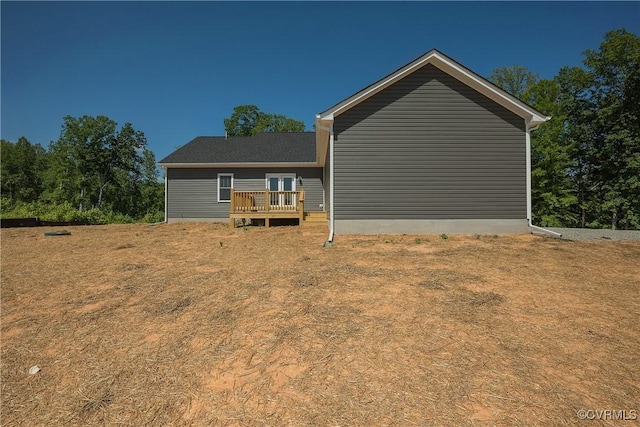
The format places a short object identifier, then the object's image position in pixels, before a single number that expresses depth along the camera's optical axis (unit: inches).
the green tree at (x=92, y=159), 1309.1
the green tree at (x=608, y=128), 775.1
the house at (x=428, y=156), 378.3
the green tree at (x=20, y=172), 1691.7
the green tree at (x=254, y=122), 1700.1
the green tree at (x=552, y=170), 854.5
